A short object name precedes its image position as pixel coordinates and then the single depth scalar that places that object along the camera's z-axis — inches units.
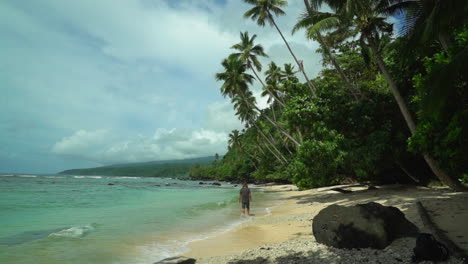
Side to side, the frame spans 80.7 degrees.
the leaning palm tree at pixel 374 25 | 428.5
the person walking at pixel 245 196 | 510.9
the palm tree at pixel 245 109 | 1281.9
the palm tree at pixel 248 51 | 1079.0
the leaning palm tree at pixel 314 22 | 571.5
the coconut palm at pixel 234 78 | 1141.1
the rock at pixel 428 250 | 156.3
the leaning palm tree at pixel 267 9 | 848.3
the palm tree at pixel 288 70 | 1371.8
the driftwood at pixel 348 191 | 656.5
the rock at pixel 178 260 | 222.2
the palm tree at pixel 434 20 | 190.7
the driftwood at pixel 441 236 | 158.1
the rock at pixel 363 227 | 201.0
